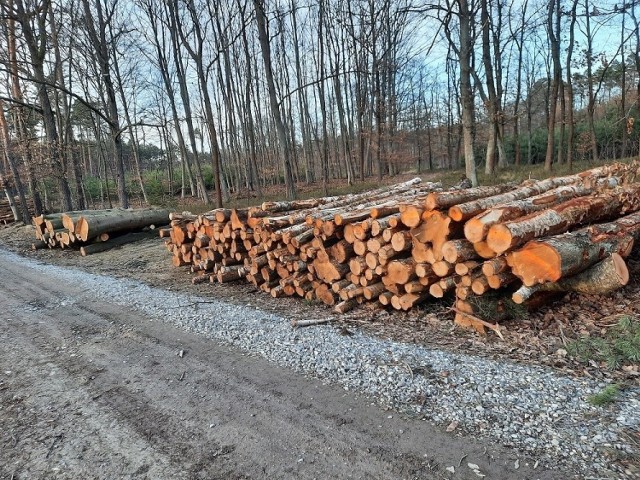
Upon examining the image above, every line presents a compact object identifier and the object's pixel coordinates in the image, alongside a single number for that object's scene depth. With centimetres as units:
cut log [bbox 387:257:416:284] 454
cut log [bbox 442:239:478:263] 412
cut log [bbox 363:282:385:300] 494
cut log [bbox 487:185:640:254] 385
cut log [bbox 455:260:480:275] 413
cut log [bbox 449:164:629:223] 427
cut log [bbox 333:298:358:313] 497
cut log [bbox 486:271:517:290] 398
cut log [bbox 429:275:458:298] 438
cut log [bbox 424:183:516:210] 445
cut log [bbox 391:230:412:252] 458
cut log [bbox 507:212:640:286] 365
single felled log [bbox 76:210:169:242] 1028
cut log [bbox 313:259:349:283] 523
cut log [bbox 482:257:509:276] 393
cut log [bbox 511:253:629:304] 387
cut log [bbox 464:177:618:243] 400
